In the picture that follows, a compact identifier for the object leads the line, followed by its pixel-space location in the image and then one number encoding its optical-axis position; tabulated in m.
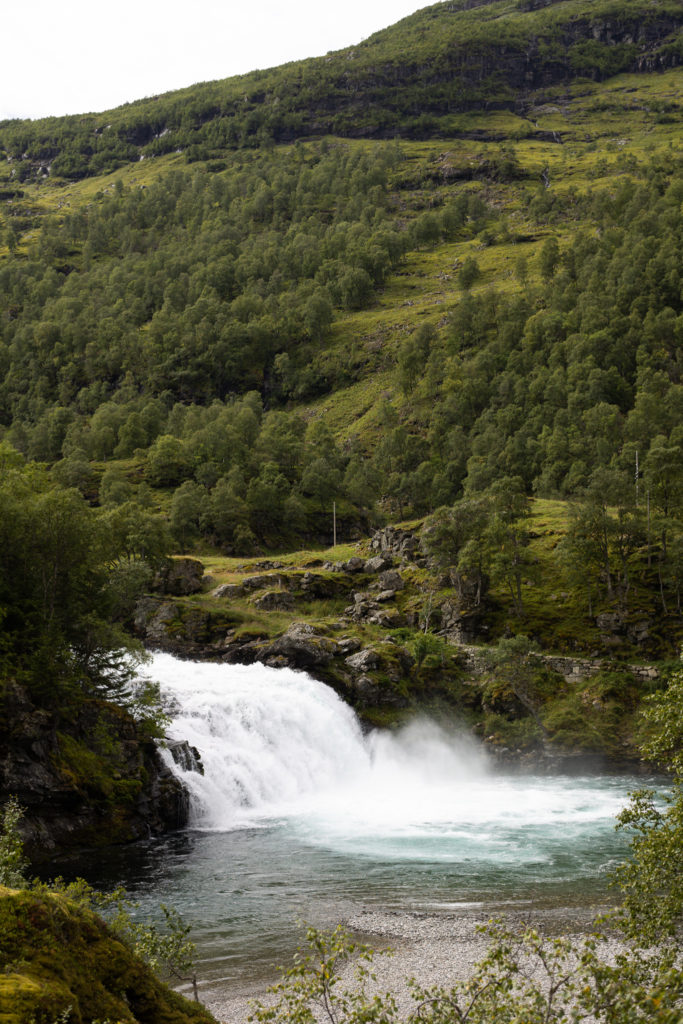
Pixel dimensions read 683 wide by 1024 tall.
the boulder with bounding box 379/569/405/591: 84.50
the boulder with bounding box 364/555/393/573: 88.56
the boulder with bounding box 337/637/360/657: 70.31
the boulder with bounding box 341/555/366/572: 88.44
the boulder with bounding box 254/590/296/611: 78.06
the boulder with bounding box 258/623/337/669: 67.44
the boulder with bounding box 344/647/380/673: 68.75
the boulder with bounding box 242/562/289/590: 81.31
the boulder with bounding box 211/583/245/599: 79.69
